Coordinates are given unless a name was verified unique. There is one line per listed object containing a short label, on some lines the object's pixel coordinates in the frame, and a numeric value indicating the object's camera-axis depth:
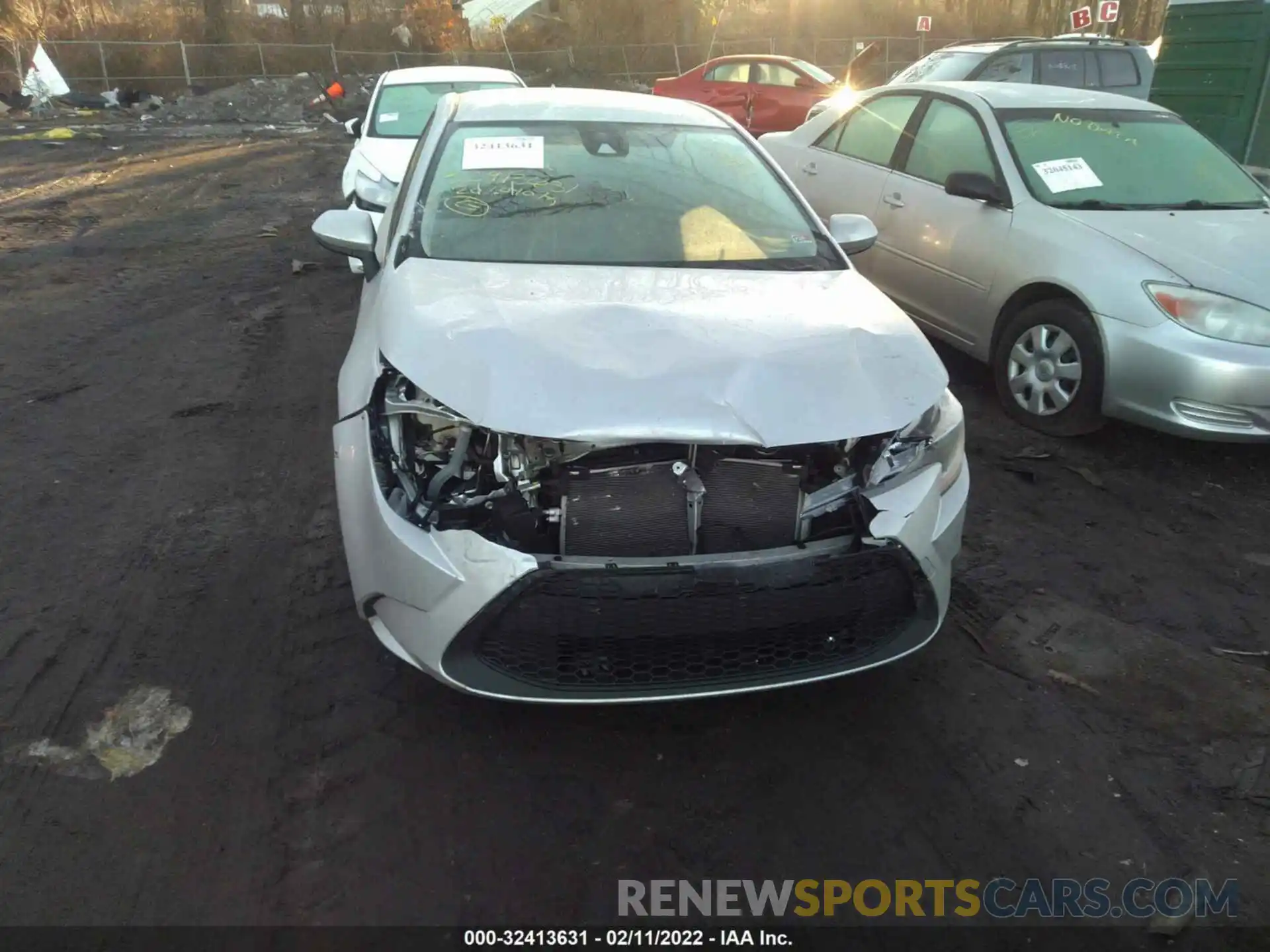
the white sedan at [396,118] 7.42
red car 13.88
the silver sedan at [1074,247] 4.20
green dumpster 9.77
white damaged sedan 2.41
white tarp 19.33
